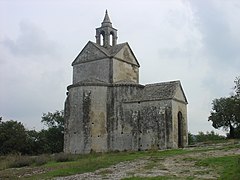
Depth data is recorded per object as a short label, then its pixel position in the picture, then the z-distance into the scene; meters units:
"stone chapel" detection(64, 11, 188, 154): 33.91
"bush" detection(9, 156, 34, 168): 26.15
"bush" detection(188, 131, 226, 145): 59.59
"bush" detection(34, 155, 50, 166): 25.98
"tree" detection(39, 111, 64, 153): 52.41
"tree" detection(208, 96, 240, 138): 42.53
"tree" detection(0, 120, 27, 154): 49.06
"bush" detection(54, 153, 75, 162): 27.12
